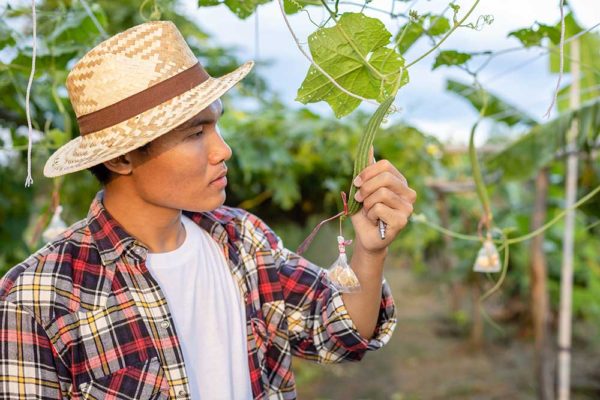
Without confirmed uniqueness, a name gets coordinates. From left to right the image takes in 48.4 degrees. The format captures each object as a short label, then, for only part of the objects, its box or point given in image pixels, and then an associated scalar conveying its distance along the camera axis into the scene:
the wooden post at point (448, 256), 5.93
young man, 1.17
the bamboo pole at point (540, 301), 4.03
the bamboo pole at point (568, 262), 3.23
